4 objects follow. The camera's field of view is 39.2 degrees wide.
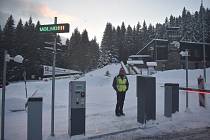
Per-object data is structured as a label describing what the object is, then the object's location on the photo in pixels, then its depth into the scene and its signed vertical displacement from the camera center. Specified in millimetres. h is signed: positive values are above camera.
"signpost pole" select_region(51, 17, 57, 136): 8492 -187
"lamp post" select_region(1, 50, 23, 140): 7836 -208
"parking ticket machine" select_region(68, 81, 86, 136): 8555 -999
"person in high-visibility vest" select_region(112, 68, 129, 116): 12031 -494
